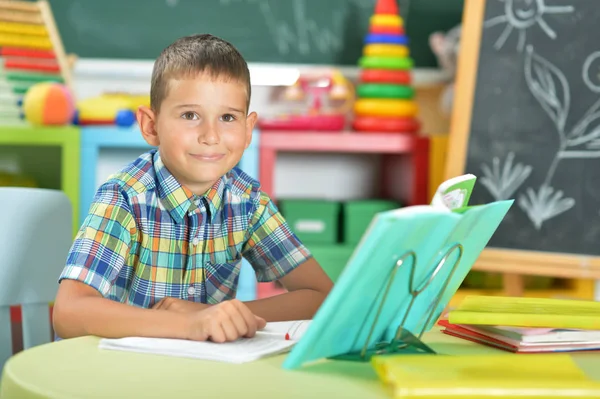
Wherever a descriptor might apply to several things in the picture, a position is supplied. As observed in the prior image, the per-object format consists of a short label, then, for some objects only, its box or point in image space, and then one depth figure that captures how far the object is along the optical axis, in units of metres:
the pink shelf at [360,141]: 3.07
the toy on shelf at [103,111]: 2.96
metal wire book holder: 0.86
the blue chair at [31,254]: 1.27
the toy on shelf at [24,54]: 2.93
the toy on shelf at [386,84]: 3.09
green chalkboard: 3.32
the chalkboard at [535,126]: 2.69
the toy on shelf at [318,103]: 3.06
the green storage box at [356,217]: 3.07
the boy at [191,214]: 1.27
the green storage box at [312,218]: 3.06
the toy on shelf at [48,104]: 2.79
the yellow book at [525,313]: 0.96
